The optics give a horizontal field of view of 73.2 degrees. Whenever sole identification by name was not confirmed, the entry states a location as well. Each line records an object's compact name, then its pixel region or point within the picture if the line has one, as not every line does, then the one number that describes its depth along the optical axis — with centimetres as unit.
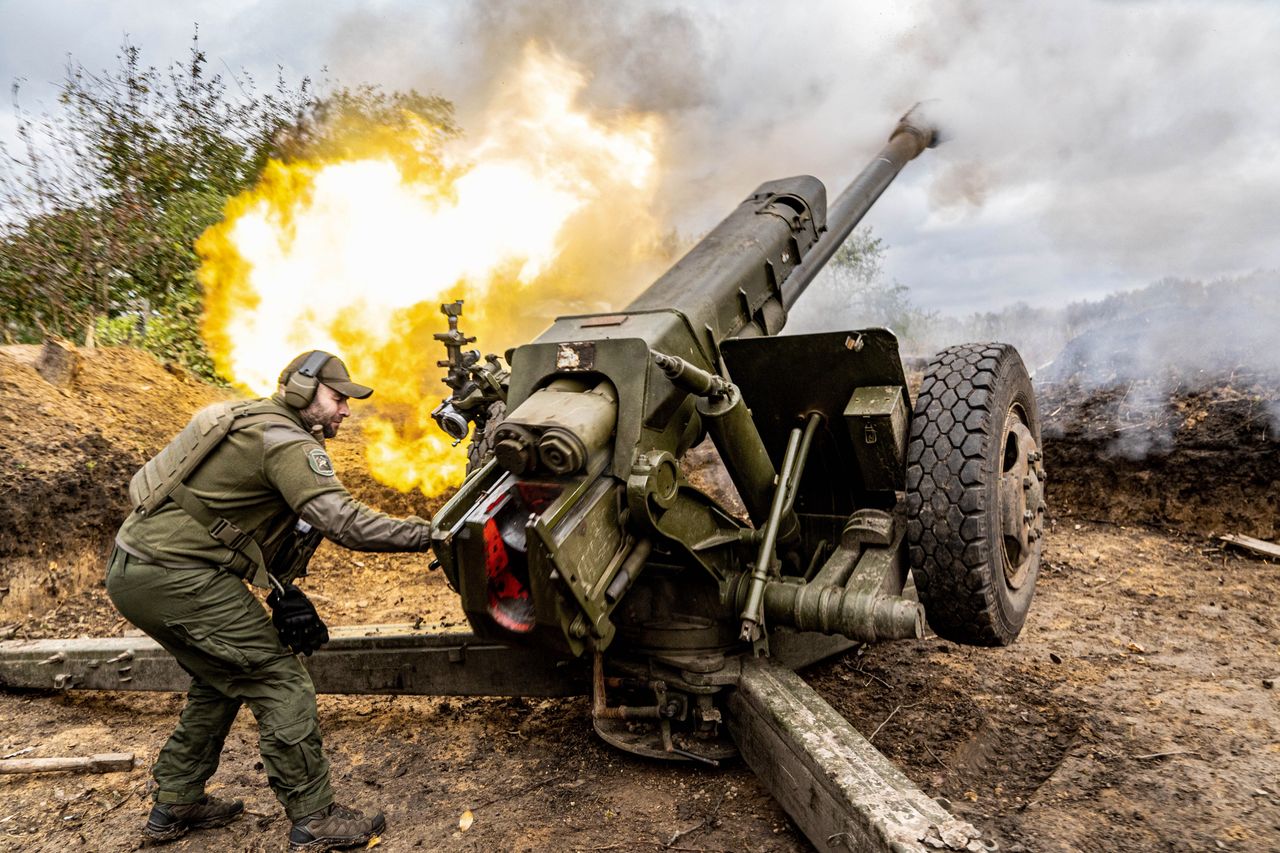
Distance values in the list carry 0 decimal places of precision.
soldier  306
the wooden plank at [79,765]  357
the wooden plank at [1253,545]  568
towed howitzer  288
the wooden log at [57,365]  633
